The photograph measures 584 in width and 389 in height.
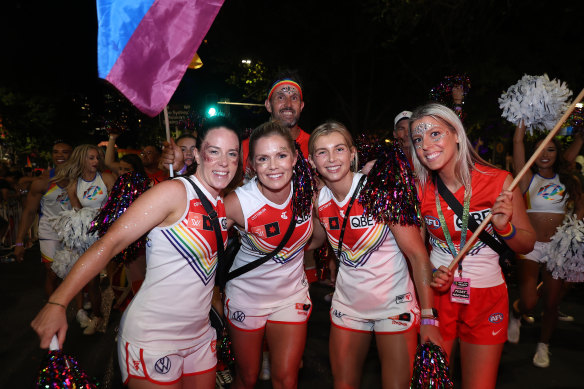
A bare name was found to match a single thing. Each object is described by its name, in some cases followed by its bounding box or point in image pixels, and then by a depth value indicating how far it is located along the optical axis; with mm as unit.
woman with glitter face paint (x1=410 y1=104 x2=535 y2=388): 2670
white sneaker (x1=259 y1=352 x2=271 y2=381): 4363
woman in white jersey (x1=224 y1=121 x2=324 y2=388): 3086
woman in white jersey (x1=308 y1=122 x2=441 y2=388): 2812
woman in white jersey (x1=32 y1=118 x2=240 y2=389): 2355
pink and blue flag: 2826
